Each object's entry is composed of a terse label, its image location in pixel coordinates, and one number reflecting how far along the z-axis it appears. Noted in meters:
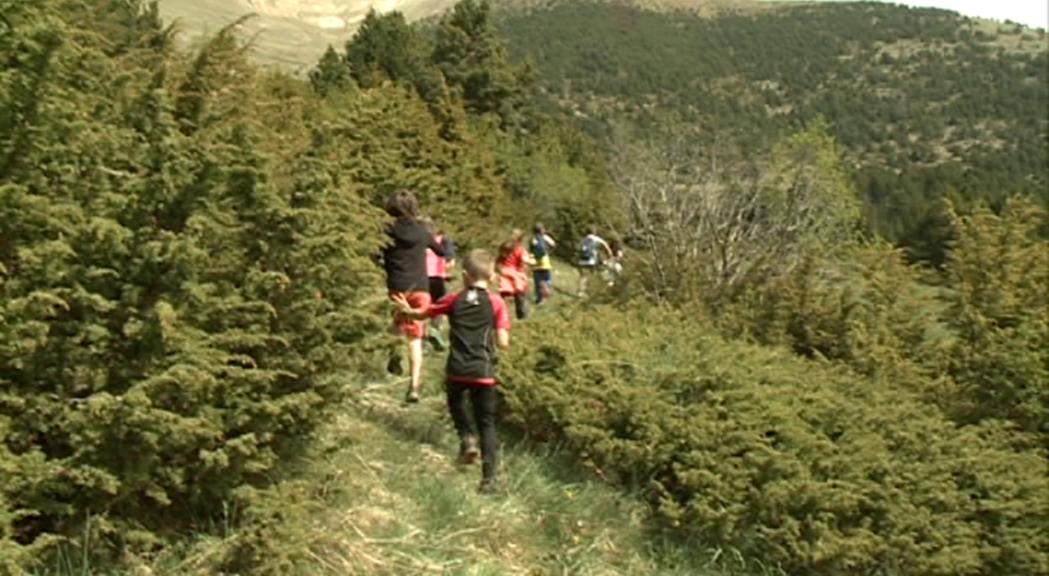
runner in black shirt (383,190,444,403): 7.73
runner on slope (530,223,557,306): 17.70
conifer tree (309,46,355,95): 39.59
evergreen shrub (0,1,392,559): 3.86
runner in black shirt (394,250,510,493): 6.09
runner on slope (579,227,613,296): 18.81
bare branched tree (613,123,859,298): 13.66
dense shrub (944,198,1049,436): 9.48
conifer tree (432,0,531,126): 53.62
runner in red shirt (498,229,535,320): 11.90
